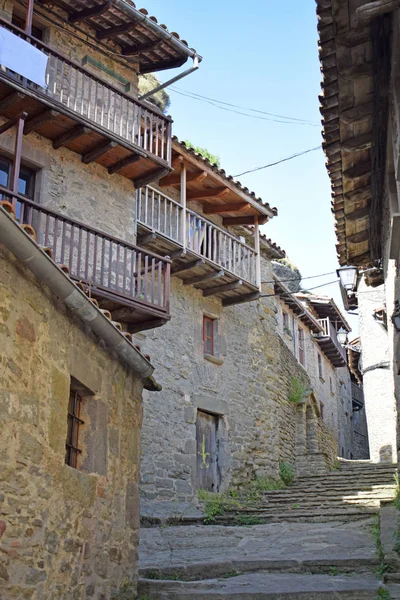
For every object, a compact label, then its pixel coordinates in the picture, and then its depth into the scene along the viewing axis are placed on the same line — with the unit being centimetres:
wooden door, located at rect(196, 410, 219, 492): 1500
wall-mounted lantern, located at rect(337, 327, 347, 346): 1856
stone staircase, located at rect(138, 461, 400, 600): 714
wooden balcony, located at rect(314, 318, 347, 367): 2681
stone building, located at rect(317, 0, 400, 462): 568
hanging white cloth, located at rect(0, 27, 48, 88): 1017
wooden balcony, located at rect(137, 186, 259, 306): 1421
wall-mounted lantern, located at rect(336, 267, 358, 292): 1038
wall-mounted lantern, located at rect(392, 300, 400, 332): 719
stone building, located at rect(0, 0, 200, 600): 522
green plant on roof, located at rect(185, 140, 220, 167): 2204
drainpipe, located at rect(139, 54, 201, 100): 1288
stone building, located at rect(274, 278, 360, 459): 2328
